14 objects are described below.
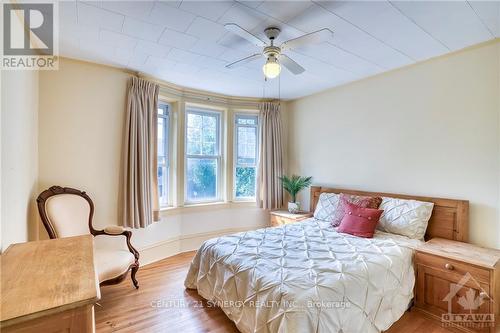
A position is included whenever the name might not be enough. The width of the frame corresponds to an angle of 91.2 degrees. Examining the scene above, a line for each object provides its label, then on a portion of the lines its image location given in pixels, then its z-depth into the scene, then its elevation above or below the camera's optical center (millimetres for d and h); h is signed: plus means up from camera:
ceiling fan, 1785 +962
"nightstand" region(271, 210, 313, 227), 3708 -822
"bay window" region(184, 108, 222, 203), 4043 +133
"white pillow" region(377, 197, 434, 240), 2617 -585
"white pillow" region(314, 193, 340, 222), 3326 -586
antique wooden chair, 2355 -655
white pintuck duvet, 1587 -879
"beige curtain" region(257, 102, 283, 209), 4297 +69
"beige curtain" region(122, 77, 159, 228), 3084 +120
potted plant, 4008 -381
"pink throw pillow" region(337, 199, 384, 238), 2662 -639
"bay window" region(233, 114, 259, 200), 4430 +158
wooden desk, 849 -514
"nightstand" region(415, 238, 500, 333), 1958 -1029
